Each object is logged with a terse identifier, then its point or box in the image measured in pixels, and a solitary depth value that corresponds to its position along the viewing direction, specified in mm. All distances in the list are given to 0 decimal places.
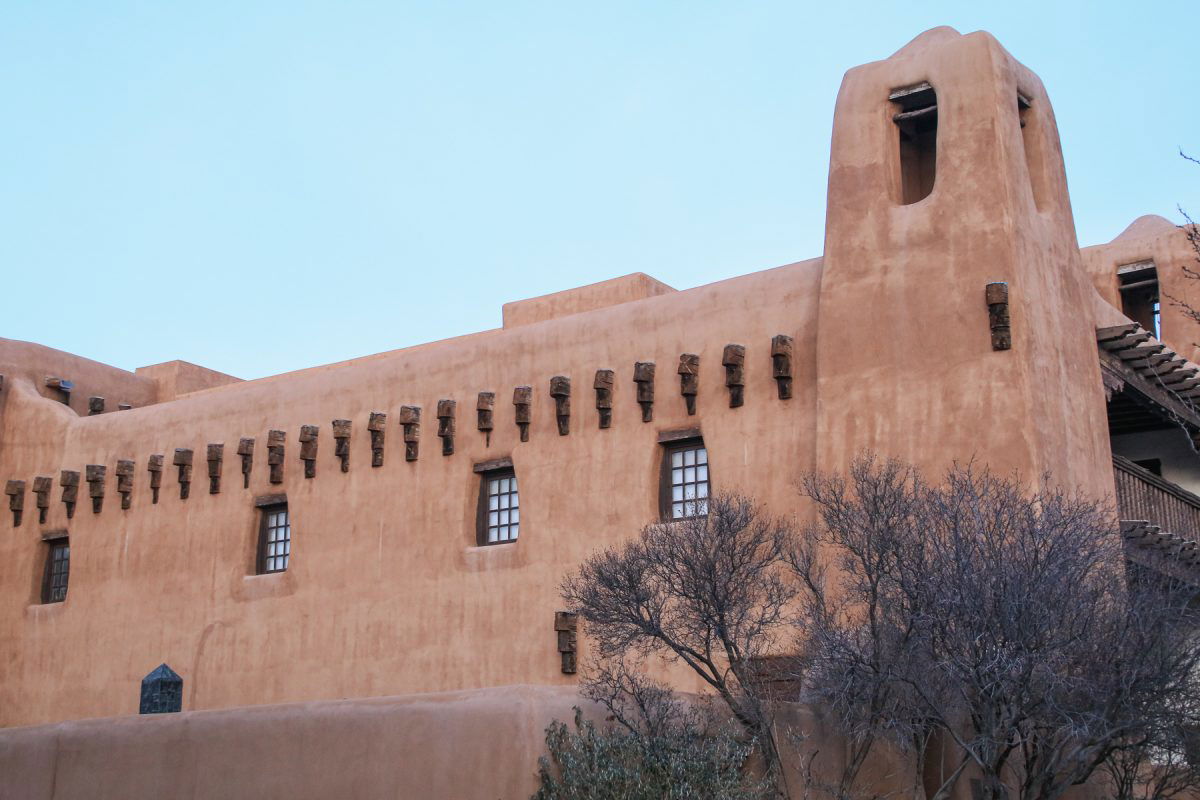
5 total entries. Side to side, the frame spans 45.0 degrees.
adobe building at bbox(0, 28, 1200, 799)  15305
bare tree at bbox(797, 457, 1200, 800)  11953
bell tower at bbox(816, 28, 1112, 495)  15547
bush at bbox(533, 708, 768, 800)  12438
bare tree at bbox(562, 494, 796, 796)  13500
